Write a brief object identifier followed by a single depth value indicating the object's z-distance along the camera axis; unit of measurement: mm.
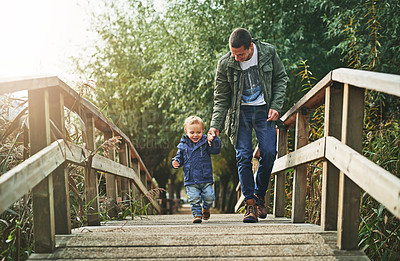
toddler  4512
